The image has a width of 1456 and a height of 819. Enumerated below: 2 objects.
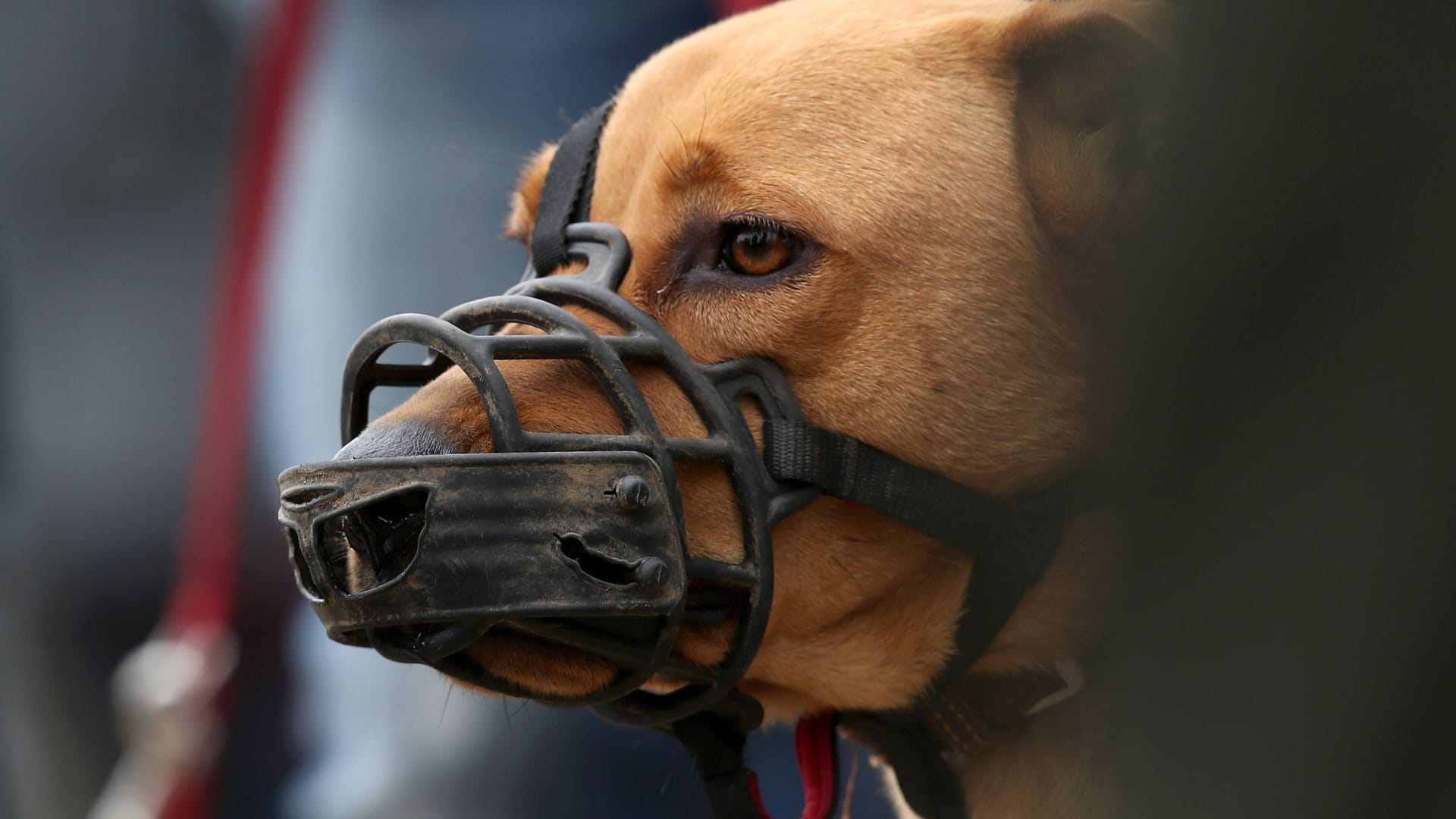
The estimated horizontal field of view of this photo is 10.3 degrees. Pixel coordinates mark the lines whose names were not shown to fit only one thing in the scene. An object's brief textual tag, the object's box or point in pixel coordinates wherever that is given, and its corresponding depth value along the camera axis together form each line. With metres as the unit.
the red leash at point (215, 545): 3.63
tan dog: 2.26
